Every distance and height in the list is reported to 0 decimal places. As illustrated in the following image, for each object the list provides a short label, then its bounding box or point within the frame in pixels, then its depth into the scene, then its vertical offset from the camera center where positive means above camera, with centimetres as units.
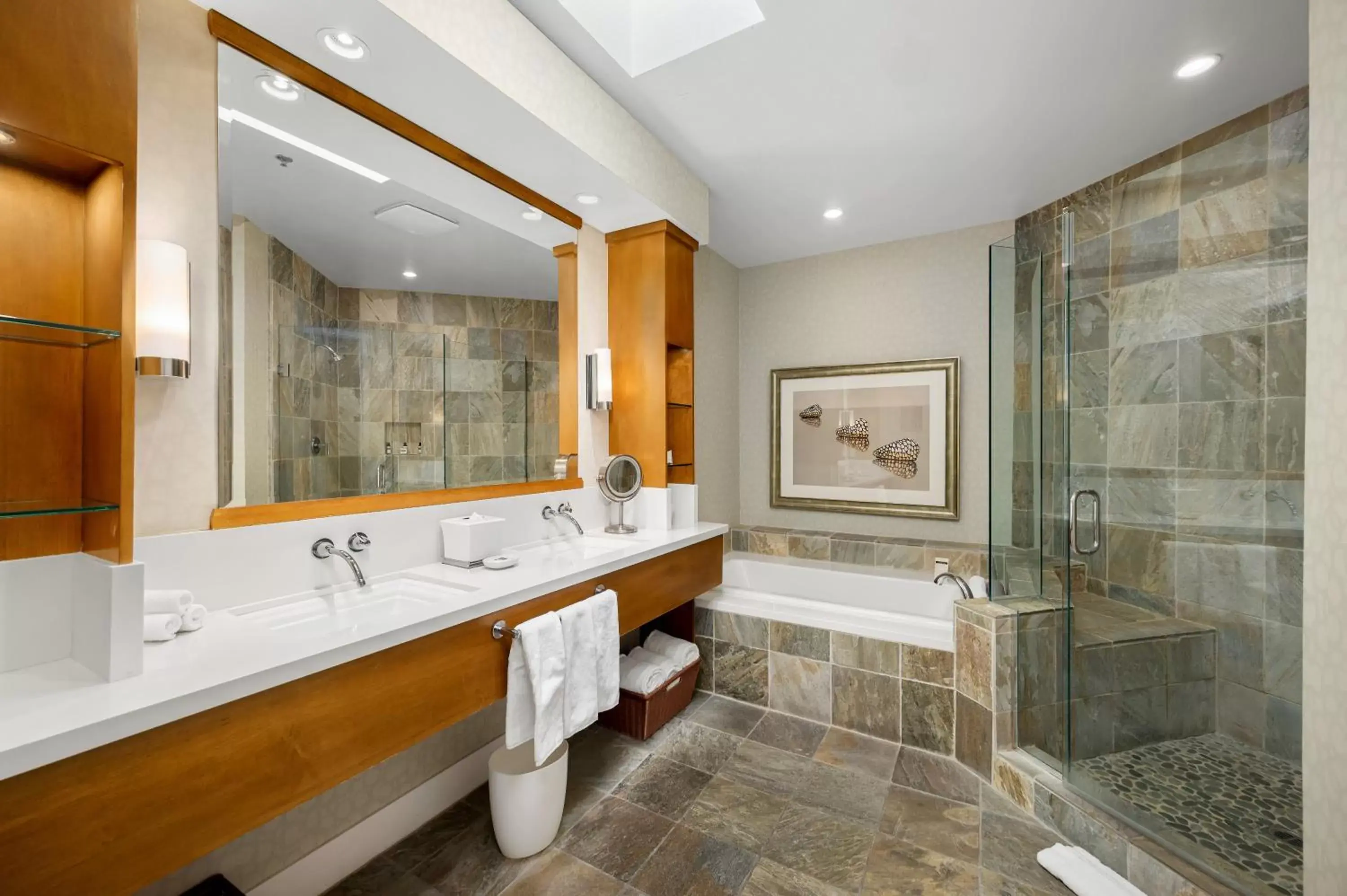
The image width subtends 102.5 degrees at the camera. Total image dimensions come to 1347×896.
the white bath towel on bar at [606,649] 183 -70
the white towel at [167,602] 117 -34
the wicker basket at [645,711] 244 -124
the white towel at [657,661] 260 -106
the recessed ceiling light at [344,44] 142 +108
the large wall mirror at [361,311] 145 +45
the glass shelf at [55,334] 94 +20
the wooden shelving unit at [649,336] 270 +56
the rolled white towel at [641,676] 245 -107
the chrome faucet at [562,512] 242 -31
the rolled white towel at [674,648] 272 -104
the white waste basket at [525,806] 172 -116
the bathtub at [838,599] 245 -84
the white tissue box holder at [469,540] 184 -33
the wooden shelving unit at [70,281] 94 +31
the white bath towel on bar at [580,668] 169 -71
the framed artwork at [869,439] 338 +4
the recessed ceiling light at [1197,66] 186 +132
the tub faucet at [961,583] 253 -70
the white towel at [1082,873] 157 -129
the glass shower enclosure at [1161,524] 165 -29
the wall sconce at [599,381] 265 +32
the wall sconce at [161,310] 119 +30
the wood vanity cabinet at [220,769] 78 -58
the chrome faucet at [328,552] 156 -31
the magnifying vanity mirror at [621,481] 265 -18
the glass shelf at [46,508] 88 -11
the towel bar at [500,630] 152 -53
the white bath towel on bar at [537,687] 154 -71
